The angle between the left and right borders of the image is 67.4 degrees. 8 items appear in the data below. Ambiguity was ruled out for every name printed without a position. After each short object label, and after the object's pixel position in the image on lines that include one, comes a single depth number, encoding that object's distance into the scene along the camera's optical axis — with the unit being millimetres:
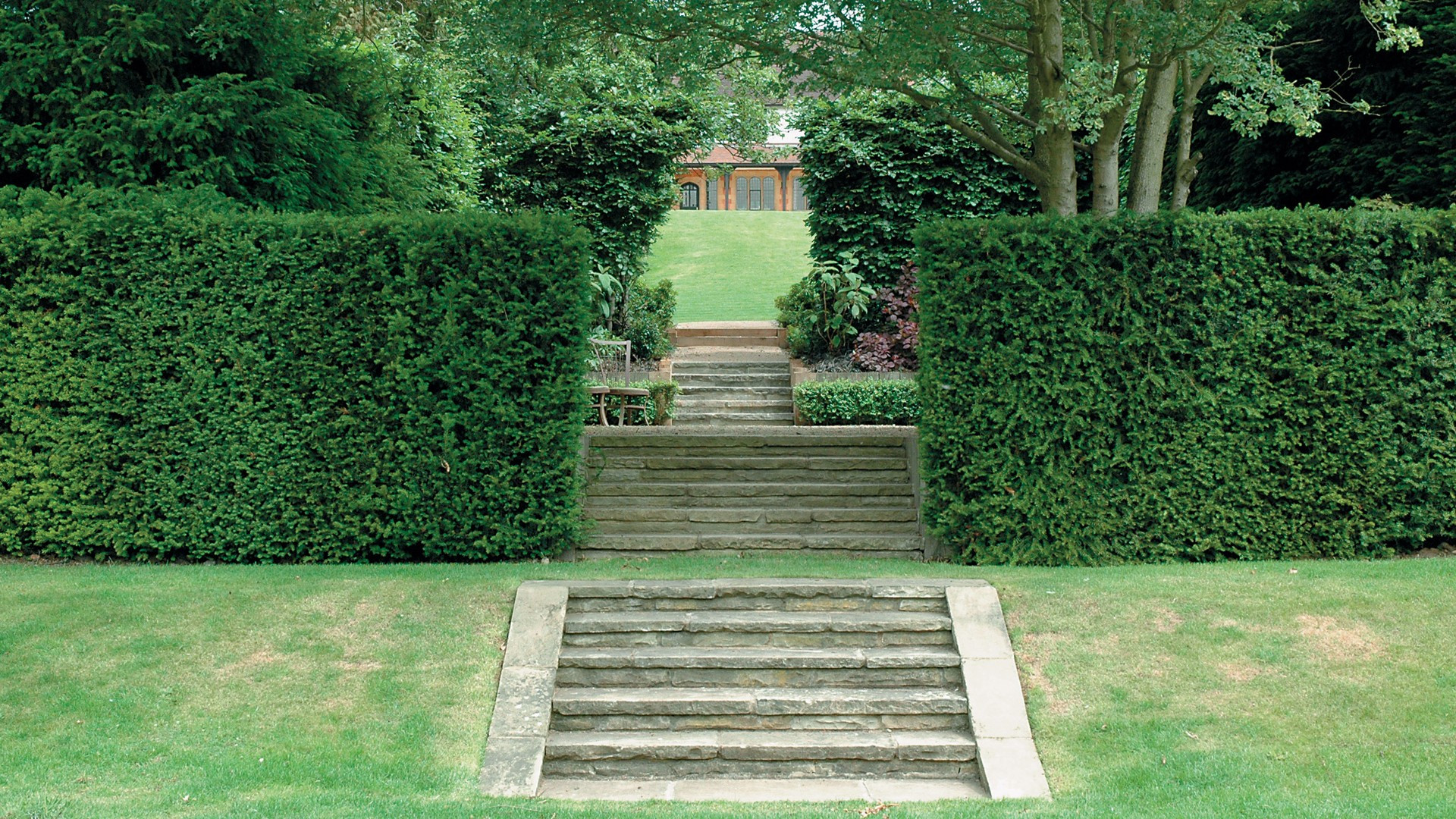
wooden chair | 14547
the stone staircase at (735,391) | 17031
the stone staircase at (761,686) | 7285
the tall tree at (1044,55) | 10406
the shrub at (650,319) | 18953
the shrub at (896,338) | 17203
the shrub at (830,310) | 18094
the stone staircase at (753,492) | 10828
